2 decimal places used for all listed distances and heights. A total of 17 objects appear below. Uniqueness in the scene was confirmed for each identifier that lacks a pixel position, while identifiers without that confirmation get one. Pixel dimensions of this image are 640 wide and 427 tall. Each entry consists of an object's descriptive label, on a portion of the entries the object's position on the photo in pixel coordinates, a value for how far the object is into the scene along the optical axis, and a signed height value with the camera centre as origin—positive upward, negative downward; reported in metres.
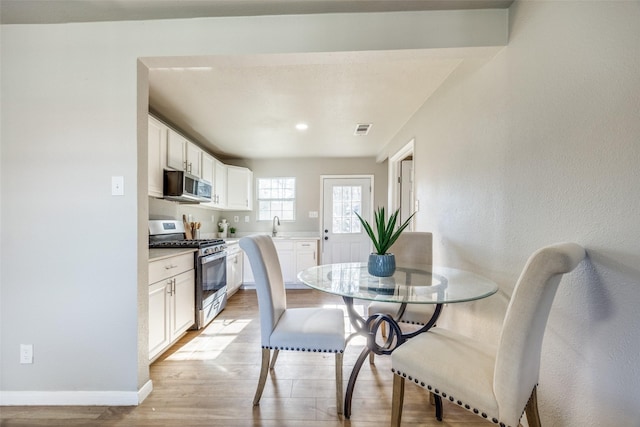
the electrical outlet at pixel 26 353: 1.53 -0.85
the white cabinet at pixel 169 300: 1.93 -0.75
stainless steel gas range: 2.52 -0.57
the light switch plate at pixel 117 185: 1.51 +0.15
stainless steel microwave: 2.55 +0.25
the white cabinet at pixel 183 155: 2.63 +0.63
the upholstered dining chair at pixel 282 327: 1.44 -0.67
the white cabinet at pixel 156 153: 2.32 +0.53
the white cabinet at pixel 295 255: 4.15 -0.70
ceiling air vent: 3.05 +1.03
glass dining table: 1.25 -0.40
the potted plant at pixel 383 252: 1.59 -0.25
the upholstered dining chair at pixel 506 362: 0.84 -0.62
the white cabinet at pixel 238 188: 4.22 +0.39
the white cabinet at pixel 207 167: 3.37 +0.60
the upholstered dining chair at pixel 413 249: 2.09 -0.29
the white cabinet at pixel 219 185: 3.75 +0.39
